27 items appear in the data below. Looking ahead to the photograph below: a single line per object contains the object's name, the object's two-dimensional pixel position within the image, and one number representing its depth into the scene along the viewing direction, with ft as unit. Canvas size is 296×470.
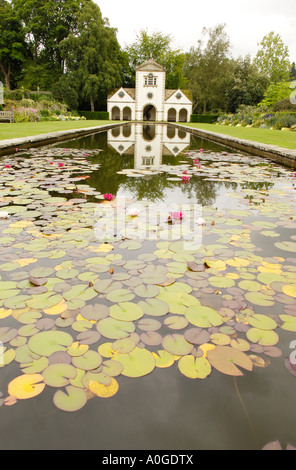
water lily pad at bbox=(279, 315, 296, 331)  4.37
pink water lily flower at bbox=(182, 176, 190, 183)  13.52
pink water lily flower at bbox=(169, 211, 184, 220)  8.77
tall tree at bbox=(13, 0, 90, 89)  114.11
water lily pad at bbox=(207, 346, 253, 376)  3.64
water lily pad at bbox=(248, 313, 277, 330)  4.37
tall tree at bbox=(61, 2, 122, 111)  102.53
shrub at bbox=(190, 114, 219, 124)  115.44
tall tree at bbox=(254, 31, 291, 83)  140.97
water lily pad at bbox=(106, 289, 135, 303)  4.90
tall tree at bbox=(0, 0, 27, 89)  116.06
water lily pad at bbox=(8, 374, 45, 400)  3.22
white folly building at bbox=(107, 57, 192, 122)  115.34
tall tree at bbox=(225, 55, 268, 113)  106.22
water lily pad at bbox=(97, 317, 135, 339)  4.10
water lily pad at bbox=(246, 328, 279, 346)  4.09
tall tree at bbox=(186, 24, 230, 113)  120.57
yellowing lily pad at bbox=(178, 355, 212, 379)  3.56
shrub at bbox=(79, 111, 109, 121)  108.78
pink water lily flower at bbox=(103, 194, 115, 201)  10.16
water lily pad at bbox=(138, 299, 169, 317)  4.60
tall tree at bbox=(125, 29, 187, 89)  141.90
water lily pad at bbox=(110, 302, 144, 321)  4.46
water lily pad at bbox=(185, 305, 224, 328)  4.41
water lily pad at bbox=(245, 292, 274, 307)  4.93
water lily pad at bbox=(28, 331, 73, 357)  3.78
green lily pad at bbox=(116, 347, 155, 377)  3.53
